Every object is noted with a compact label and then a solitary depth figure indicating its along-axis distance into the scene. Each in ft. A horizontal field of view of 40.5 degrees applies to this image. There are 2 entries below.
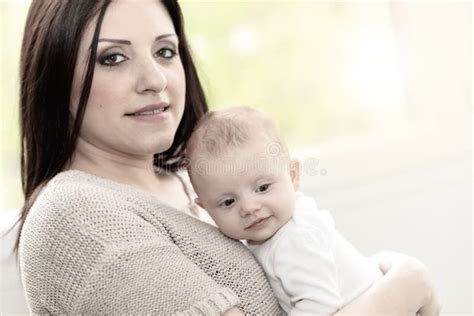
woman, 3.96
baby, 4.58
